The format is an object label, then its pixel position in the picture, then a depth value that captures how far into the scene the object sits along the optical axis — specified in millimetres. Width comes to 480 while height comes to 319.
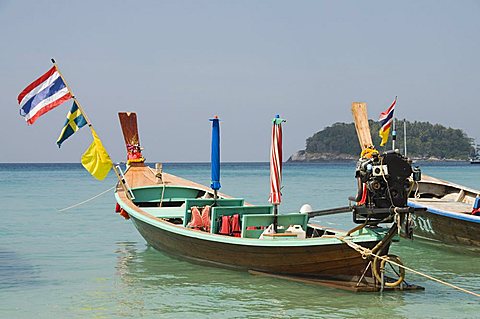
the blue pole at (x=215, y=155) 14133
